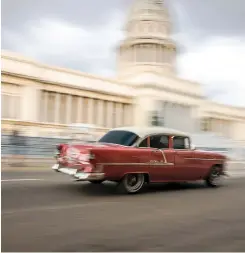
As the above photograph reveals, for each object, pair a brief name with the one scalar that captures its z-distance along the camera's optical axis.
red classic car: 7.22
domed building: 44.25
